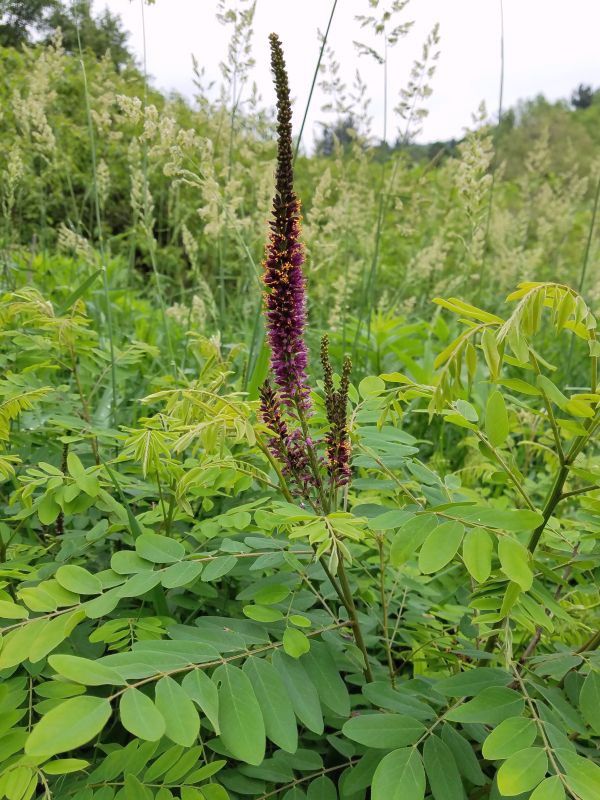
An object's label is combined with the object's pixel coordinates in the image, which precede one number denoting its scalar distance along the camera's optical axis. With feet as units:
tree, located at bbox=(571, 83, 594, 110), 161.79
